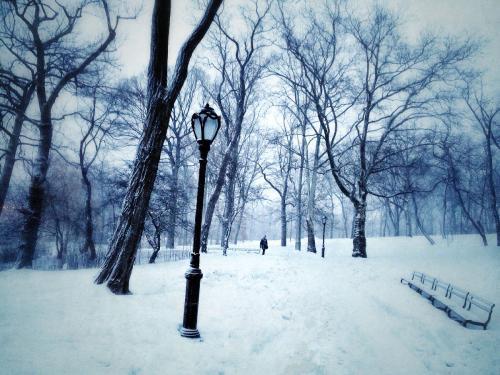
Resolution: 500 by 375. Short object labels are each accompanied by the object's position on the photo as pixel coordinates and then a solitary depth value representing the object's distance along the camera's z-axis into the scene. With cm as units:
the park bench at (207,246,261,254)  1895
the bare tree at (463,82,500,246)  2045
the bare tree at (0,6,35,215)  991
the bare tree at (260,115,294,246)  2451
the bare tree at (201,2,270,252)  1551
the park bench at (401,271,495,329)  664
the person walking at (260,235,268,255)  1788
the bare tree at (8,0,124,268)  1029
